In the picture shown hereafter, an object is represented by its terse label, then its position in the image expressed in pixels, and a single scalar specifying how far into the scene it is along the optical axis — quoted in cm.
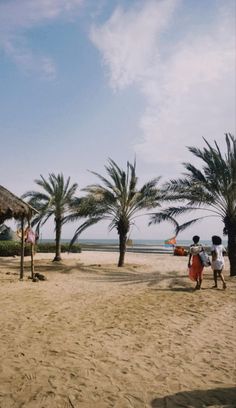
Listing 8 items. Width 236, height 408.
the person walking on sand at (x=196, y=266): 1027
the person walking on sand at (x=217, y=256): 1059
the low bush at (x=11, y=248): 2381
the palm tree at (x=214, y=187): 1379
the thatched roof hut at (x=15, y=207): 1268
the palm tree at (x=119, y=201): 1745
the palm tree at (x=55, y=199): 2098
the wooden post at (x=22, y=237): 1360
